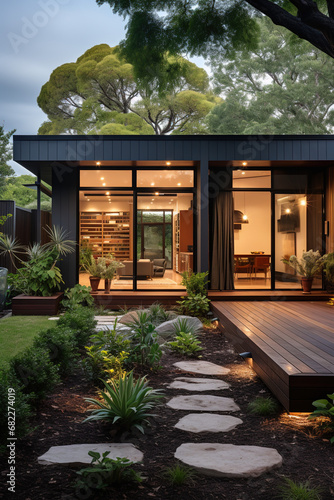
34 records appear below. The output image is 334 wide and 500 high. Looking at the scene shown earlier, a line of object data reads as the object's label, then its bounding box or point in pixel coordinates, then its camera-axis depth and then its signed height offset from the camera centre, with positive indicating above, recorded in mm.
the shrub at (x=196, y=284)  7766 -527
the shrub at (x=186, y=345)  5004 -1055
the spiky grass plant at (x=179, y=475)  2168 -1119
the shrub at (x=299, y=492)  2014 -1114
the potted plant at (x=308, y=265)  8500 -207
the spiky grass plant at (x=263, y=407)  3188 -1128
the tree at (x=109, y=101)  20750 +7563
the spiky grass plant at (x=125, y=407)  2783 -993
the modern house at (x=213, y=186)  8250 +1412
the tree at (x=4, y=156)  19703 +4753
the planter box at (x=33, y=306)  7773 -920
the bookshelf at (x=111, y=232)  11836 +662
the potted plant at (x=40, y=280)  7805 -489
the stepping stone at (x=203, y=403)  3321 -1163
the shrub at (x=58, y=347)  3881 -826
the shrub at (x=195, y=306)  7509 -883
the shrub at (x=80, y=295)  8122 -766
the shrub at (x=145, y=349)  4191 -919
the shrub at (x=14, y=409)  2418 -876
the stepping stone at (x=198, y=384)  3830 -1166
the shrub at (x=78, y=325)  5030 -814
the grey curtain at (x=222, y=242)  8984 +253
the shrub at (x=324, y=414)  2799 -1052
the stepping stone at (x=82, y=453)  2336 -1107
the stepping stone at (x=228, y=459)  2291 -1129
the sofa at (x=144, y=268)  12141 -383
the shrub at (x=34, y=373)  3117 -859
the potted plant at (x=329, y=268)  7938 -247
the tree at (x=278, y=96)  18062 +6699
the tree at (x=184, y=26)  6176 +3288
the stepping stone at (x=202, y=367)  4363 -1165
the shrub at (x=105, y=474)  2043 -1057
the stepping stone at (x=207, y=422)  2897 -1152
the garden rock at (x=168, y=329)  5754 -998
